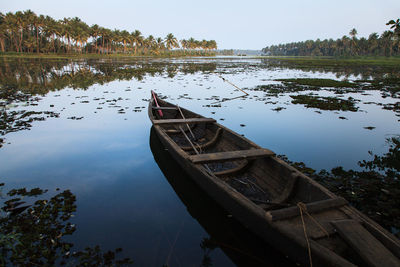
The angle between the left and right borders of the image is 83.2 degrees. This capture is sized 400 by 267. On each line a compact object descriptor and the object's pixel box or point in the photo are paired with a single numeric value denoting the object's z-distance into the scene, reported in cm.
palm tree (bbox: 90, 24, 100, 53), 7894
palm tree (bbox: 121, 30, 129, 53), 9211
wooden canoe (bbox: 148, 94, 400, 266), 272
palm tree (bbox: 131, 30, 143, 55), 9625
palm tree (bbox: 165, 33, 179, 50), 11164
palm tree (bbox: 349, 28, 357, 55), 9112
